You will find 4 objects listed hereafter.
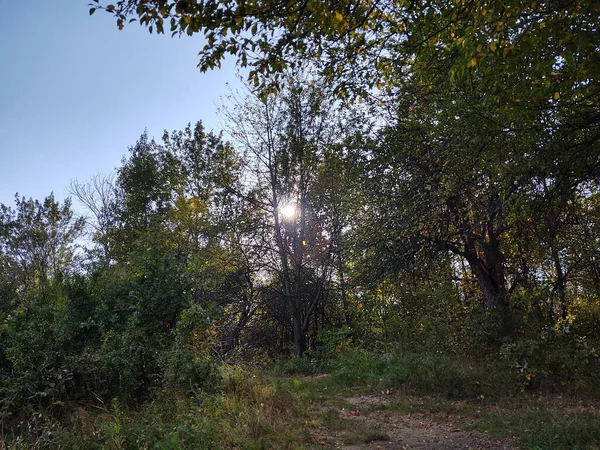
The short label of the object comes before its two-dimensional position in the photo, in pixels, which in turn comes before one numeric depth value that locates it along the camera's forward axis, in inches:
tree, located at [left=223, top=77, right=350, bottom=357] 625.0
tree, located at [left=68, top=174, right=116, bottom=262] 929.3
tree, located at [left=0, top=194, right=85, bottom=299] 1125.1
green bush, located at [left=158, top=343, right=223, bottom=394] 249.0
